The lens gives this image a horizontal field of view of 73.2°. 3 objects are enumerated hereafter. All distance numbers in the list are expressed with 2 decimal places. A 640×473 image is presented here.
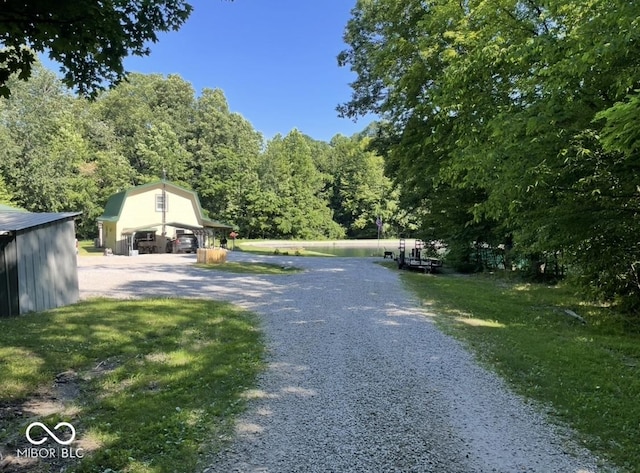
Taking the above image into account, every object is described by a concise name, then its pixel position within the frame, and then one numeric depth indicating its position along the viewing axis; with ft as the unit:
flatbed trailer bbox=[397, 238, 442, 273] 64.93
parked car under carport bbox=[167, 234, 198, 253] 95.66
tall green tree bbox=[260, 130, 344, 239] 164.66
